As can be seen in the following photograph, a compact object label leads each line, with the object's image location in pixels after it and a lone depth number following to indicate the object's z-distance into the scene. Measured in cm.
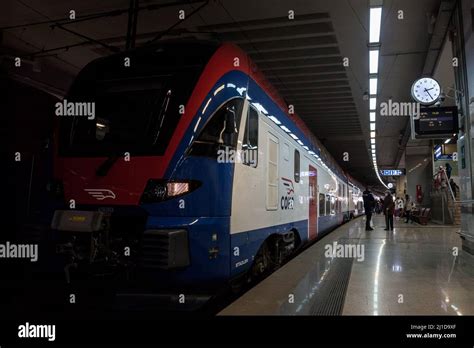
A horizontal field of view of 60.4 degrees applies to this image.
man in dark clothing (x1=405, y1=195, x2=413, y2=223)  1993
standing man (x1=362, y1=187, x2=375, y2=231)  1398
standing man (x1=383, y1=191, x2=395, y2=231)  1366
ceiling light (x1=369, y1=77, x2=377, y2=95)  1195
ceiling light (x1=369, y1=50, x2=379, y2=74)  996
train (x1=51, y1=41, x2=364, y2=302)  371
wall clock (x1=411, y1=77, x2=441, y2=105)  811
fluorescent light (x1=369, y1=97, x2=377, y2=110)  1411
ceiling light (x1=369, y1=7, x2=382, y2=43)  780
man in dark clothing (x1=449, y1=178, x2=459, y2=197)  1542
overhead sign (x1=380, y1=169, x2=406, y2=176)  3037
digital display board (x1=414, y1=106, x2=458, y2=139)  781
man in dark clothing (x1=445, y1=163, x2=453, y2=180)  1404
